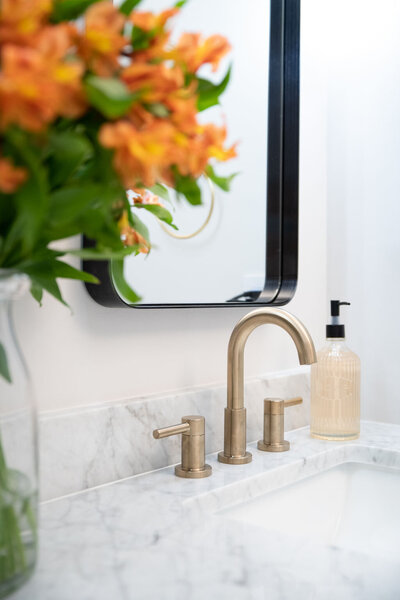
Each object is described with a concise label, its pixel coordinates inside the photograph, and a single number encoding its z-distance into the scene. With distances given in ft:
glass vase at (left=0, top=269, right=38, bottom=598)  1.59
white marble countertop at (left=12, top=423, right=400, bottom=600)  1.72
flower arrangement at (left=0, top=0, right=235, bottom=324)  1.21
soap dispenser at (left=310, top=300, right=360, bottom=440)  3.48
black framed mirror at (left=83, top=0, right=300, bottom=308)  3.11
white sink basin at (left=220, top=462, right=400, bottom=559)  2.87
